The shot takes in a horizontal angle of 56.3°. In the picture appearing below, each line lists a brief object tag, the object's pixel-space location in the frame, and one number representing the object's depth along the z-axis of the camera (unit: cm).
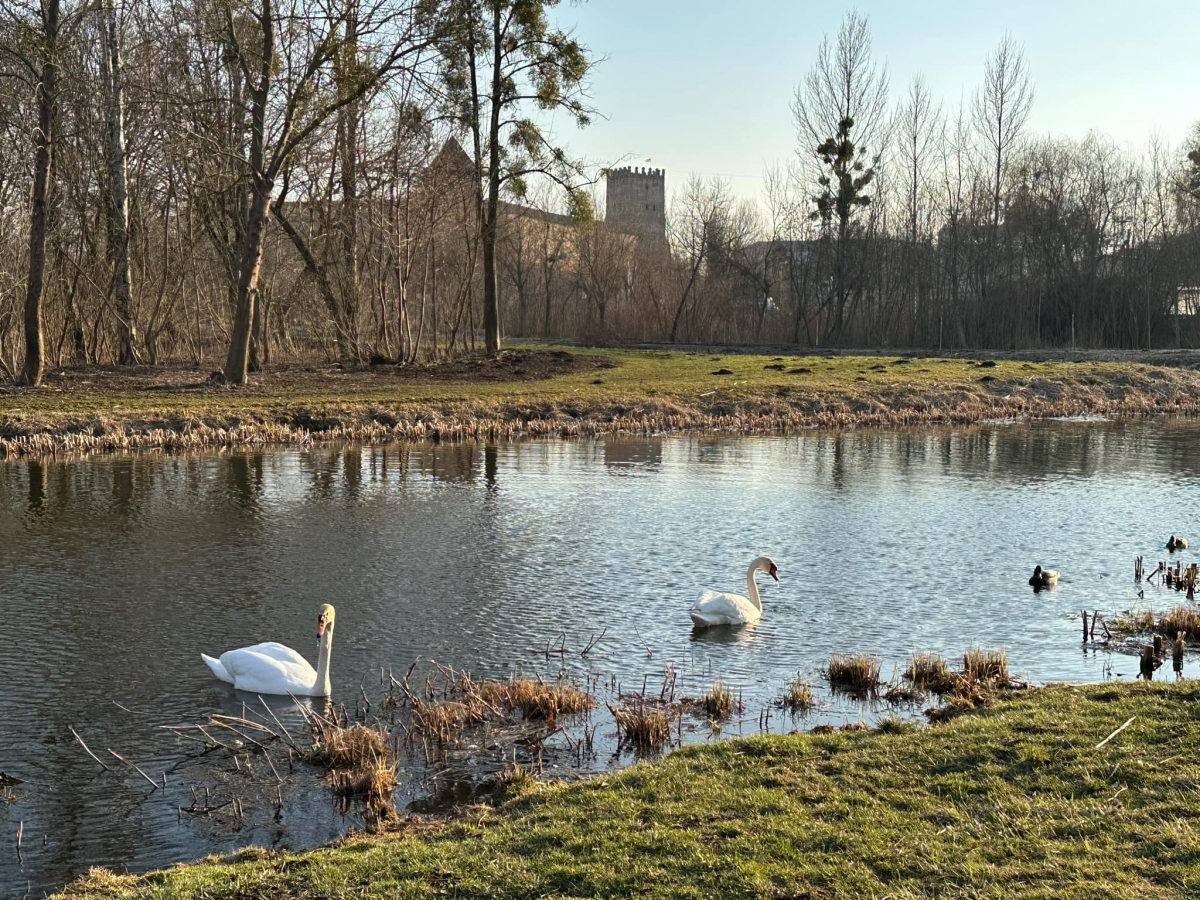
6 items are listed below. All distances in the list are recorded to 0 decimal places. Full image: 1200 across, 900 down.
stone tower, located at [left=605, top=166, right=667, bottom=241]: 13288
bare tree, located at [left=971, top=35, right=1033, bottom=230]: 5669
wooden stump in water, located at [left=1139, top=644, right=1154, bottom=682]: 923
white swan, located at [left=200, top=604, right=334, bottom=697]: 898
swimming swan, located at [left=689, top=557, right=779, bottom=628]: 1096
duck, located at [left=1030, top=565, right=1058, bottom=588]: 1252
